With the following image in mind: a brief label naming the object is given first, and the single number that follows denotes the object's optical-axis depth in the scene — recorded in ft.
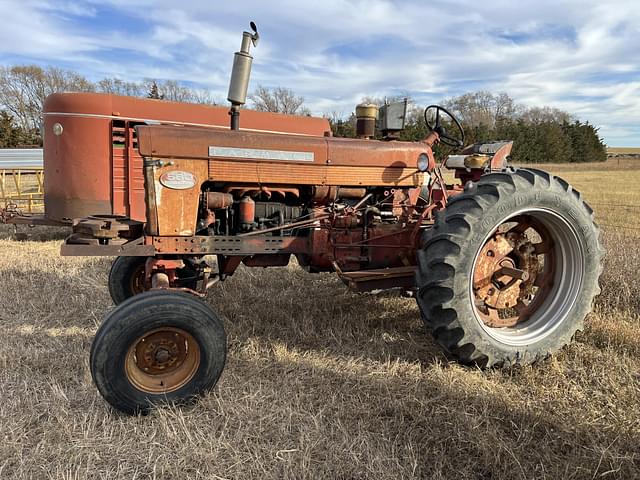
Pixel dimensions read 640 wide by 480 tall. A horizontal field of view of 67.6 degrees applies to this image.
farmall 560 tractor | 8.73
